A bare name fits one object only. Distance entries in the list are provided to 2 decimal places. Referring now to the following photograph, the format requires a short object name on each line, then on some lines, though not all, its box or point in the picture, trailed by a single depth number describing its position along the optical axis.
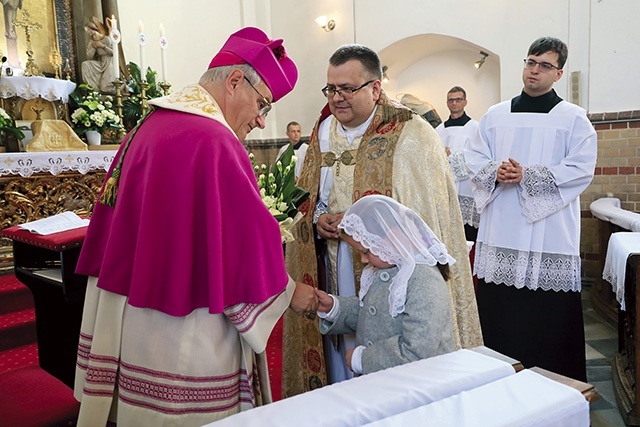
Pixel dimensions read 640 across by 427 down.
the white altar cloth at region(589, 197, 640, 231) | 4.33
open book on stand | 2.43
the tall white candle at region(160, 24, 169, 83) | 5.93
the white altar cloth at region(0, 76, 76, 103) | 5.65
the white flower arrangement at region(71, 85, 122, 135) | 5.87
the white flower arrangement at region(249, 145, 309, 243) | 2.16
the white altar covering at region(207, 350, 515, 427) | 1.10
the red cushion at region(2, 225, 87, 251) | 2.19
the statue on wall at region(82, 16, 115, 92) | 6.61
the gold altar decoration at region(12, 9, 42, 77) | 6.35
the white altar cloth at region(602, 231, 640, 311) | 3.07
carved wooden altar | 4.93
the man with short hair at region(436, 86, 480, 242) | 5.80
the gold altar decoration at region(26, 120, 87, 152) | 5.38
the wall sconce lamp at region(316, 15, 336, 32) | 9.01
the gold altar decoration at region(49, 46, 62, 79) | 6.44
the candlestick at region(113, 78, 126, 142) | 6.25
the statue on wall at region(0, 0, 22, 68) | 6.44
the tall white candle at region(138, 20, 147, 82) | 5.78
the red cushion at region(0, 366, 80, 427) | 2.03
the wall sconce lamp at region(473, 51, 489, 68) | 7.94
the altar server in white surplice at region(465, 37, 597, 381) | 3.33
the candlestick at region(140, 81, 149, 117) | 6.31
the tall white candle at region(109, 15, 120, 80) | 6.17
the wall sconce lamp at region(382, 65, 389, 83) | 9.05
